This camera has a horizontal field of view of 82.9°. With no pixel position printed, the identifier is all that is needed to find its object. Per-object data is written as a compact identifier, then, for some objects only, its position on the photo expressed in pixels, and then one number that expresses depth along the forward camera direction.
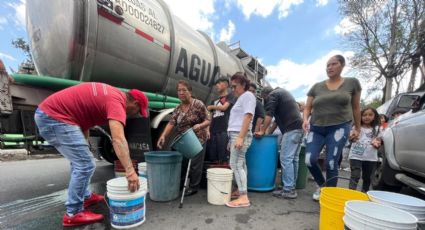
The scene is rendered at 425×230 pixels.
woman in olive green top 2.87
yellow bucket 1.91
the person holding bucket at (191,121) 3.29
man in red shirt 2.24
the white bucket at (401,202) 1.78
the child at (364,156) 3.23
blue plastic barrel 3.45
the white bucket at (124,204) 2.23
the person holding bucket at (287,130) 3.33
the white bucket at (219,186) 2.98
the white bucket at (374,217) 1.43
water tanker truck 2.74
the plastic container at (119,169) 3.54
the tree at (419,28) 13.77
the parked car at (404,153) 2.39
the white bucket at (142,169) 3.37
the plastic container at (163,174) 2.98
